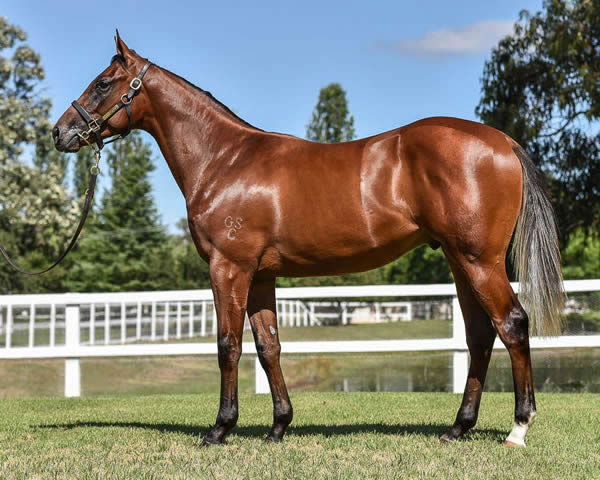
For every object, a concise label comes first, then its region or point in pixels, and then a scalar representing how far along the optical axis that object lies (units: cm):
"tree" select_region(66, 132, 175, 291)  4228
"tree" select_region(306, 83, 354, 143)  4950
